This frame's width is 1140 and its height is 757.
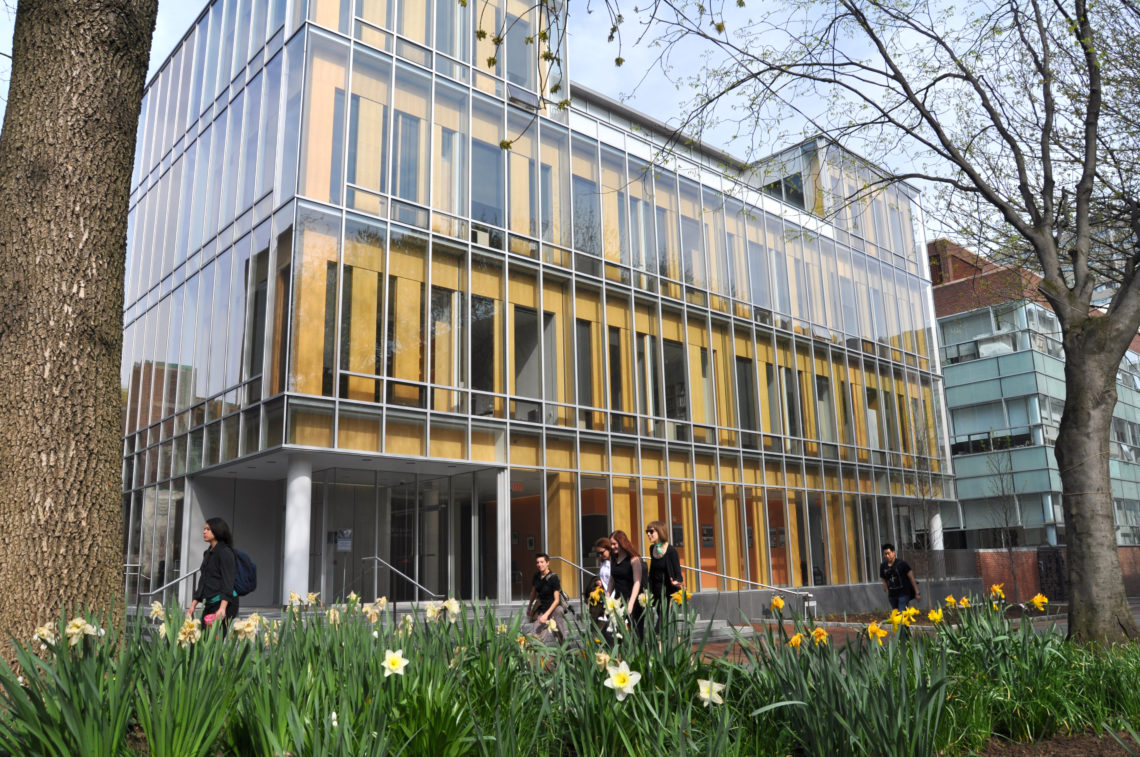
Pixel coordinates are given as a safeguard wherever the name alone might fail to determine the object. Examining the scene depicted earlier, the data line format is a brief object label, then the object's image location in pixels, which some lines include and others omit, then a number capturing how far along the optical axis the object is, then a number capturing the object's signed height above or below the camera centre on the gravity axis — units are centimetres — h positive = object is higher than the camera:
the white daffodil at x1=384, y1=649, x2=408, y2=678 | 367 -46
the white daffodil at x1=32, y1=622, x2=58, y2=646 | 409 -33
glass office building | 1670 +478
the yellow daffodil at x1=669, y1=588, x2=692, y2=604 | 515 -31
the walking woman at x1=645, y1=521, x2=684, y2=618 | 931 -22
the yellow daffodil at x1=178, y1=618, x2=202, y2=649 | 423 -37
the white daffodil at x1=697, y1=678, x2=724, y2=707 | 337 -57
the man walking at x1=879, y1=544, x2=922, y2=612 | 1350 -64
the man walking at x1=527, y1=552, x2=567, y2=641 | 941 -48
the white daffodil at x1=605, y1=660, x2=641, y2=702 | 335 -51
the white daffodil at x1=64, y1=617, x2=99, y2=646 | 397 -31
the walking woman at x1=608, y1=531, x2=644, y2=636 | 916 -26
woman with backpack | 834 -17
